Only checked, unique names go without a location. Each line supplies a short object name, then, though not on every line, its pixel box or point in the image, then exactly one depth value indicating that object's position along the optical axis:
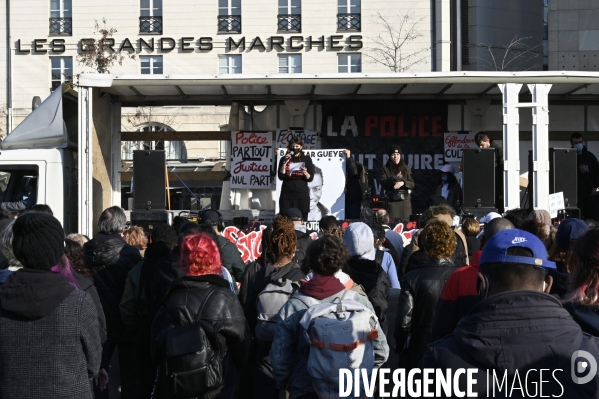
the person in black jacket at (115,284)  6.87
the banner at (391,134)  14.94
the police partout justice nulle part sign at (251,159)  15.02
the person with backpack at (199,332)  4.47
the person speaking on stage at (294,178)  12.01
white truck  11.71
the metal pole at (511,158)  11.30
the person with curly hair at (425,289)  5.32
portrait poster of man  12.87
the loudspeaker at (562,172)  11.51
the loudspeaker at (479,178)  11.81
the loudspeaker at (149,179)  12.07
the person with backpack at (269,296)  5.45
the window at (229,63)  37.91
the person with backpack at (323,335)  4.42
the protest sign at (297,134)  14.82
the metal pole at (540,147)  11.38
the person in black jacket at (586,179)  12.66
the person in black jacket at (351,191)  13.08
